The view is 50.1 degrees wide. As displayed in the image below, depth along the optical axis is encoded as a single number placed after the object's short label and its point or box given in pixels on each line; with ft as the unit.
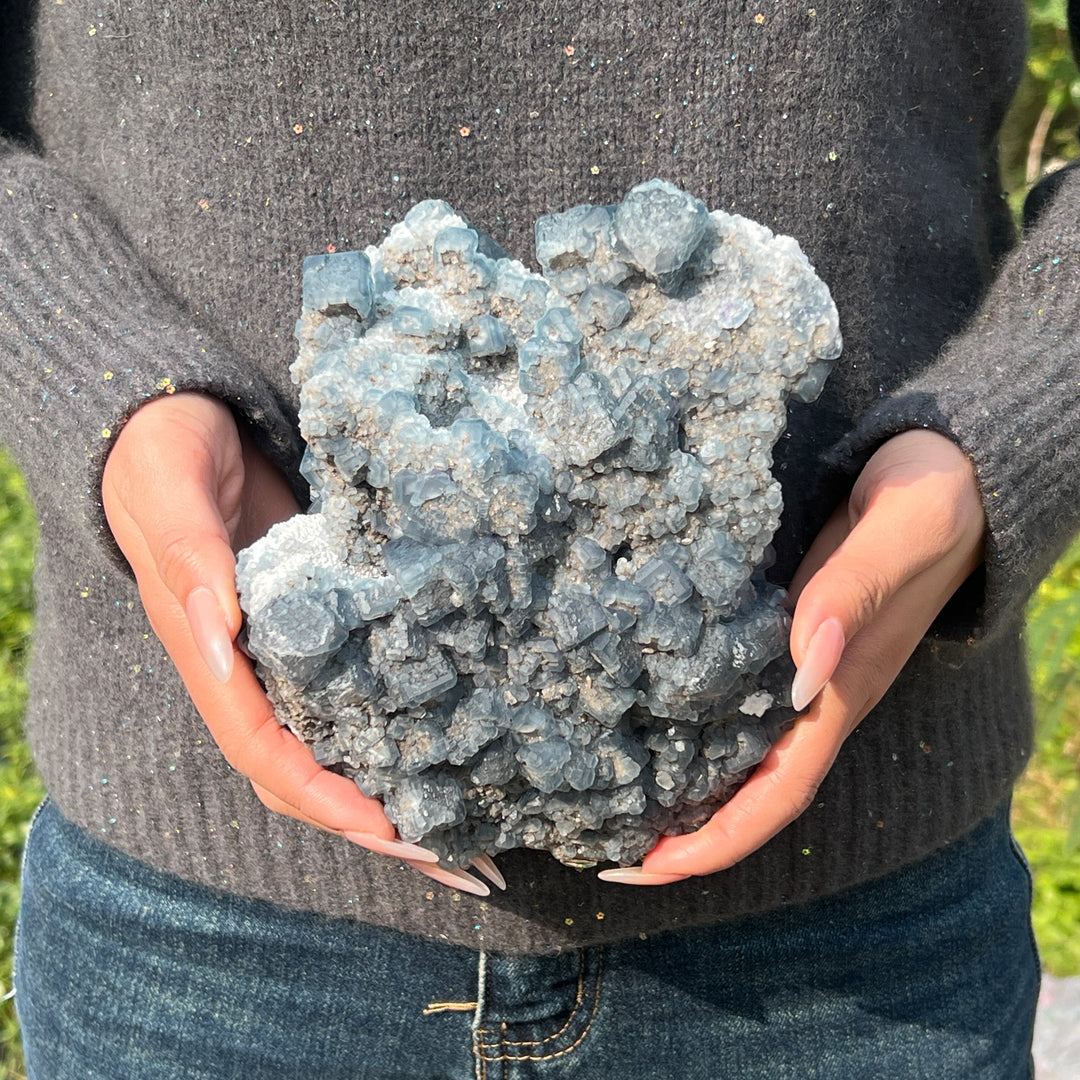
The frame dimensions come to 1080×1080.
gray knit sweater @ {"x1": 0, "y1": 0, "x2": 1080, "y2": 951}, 3.34
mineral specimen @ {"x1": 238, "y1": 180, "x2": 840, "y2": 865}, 2.81
